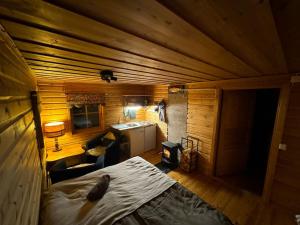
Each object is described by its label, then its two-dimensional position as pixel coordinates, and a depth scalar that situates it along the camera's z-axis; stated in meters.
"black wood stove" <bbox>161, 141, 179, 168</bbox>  3.79
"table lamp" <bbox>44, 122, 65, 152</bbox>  3.14
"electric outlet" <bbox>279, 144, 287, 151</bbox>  2.20
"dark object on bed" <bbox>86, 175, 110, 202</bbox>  1.72
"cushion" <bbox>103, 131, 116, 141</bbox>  4.00
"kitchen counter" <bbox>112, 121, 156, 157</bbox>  4.27
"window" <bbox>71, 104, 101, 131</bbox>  3.91
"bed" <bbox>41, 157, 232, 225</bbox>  1.46
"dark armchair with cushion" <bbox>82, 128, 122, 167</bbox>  3.50
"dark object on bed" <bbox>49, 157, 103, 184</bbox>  2.24
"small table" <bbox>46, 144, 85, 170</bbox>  3.14
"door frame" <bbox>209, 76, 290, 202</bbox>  2.16
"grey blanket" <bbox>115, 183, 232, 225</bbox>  1.46
